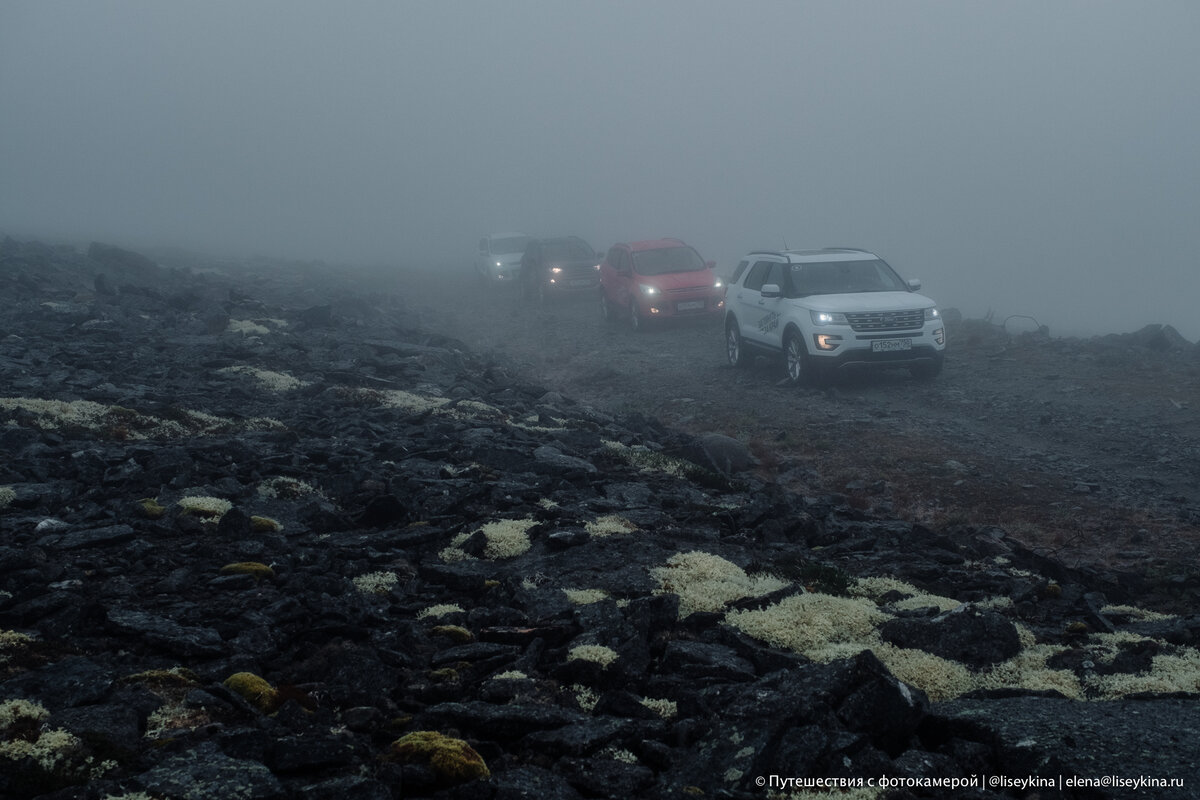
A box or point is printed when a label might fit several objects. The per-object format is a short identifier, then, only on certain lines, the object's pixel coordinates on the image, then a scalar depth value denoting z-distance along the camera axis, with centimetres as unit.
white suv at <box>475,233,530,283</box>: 3597
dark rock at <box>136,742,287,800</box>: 356
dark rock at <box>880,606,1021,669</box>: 555
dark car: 3114
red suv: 2394
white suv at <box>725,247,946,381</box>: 1559
